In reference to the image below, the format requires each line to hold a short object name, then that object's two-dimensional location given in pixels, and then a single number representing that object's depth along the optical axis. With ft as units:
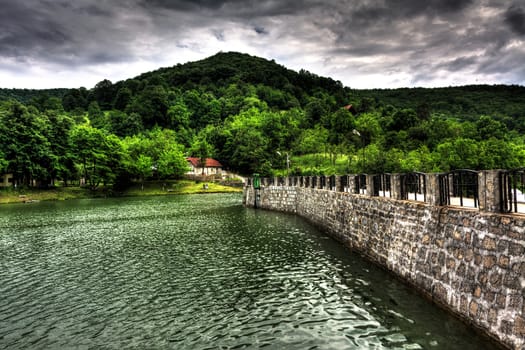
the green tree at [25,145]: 206.39
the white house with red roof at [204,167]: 332.80
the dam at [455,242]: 23.85
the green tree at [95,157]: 241.96
